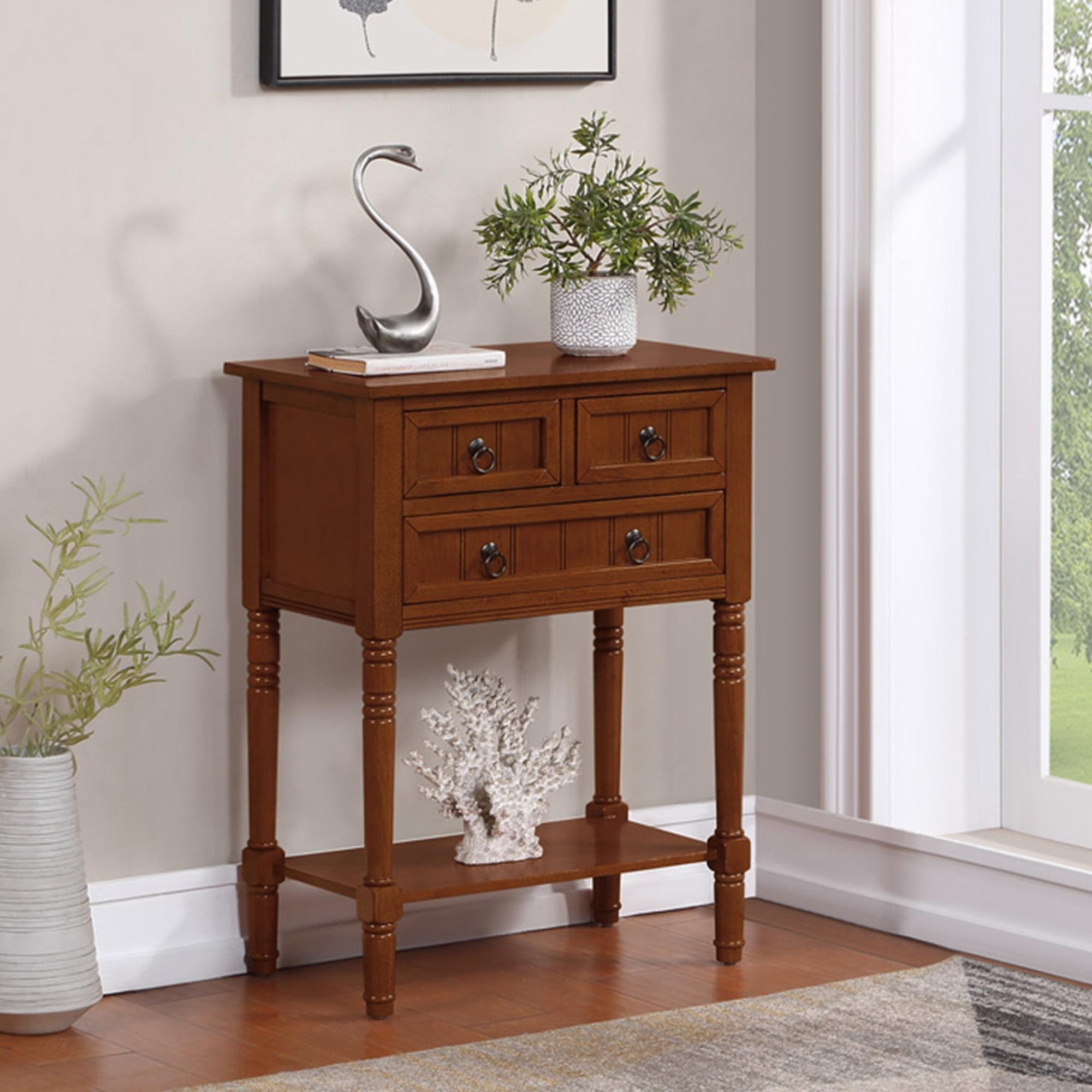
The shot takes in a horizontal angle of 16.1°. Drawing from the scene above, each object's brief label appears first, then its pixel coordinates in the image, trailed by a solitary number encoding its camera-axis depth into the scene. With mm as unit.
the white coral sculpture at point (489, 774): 5931
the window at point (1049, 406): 6279
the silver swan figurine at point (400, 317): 5680
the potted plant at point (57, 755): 5405
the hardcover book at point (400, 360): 5502
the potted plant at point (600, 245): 5911
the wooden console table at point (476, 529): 5452
